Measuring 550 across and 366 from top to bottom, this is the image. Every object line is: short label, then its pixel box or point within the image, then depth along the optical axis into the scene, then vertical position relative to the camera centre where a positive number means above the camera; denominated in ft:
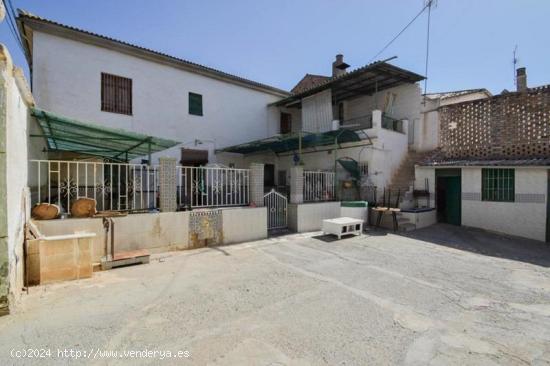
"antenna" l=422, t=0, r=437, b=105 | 37.09 +24.95
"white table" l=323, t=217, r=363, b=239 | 26.58 -4.98
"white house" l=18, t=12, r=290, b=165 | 30.73 +12.85
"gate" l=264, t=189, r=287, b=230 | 28.16 -3.34
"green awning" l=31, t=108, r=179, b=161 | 18.78 +3.78
